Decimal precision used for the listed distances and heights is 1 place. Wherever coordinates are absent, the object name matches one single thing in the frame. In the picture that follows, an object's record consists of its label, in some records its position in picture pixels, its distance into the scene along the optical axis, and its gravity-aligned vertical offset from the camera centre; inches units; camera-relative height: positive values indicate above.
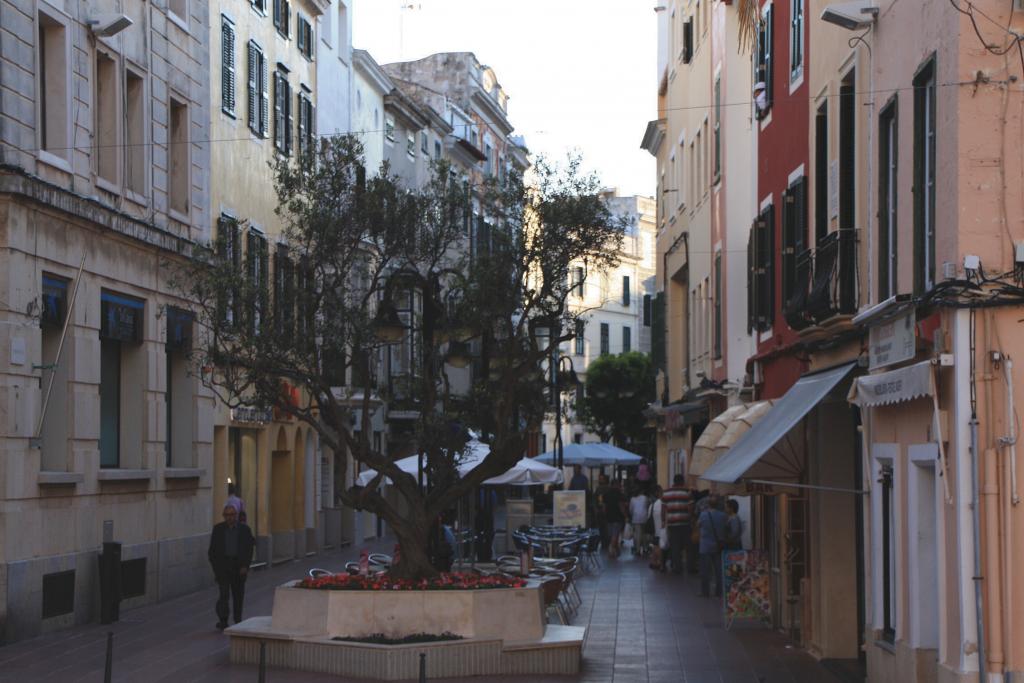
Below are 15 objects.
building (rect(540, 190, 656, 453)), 3737.7 +354.8
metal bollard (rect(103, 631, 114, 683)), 474.6 -56.5
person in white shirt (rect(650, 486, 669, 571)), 1358.3 -61.4
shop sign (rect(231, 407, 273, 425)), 1307.8 +37.0
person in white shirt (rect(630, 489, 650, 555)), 1609.3 -50.7
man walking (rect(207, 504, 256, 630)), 865.5 -46.8
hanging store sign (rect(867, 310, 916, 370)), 546.3 +41.0
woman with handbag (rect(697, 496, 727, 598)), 1074.1 -47.2
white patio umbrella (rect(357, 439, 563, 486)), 1298.0 -7.4
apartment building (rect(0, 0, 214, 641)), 844.6 +89.8
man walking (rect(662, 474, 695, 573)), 1284.4 -42.5
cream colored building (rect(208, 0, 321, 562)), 1278.3 +234.8
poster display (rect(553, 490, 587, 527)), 1456.7 -40.0
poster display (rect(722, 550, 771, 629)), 888.9 -67.5
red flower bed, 705.0 -50.2
